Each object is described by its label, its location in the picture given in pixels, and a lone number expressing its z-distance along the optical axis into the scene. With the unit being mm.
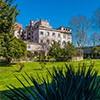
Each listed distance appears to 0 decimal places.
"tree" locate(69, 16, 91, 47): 25727
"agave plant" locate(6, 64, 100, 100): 1501
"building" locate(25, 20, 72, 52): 30029
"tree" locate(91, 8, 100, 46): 25346
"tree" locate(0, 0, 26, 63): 14565
